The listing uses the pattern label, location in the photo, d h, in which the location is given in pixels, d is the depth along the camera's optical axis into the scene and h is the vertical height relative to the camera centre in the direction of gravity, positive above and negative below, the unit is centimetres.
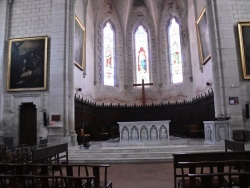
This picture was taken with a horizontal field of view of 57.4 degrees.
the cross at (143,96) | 1887 +210
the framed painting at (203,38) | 1335 +502
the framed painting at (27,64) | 1243 +332
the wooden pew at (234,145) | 590 -72
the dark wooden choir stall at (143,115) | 1410 +46
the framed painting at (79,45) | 1394 +495
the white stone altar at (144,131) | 1253 -50
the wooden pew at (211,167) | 341 -82
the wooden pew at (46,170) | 372 -87
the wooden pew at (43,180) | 311 -79
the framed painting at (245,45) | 1141 +372
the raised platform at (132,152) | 861 -123
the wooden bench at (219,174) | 296 -85
